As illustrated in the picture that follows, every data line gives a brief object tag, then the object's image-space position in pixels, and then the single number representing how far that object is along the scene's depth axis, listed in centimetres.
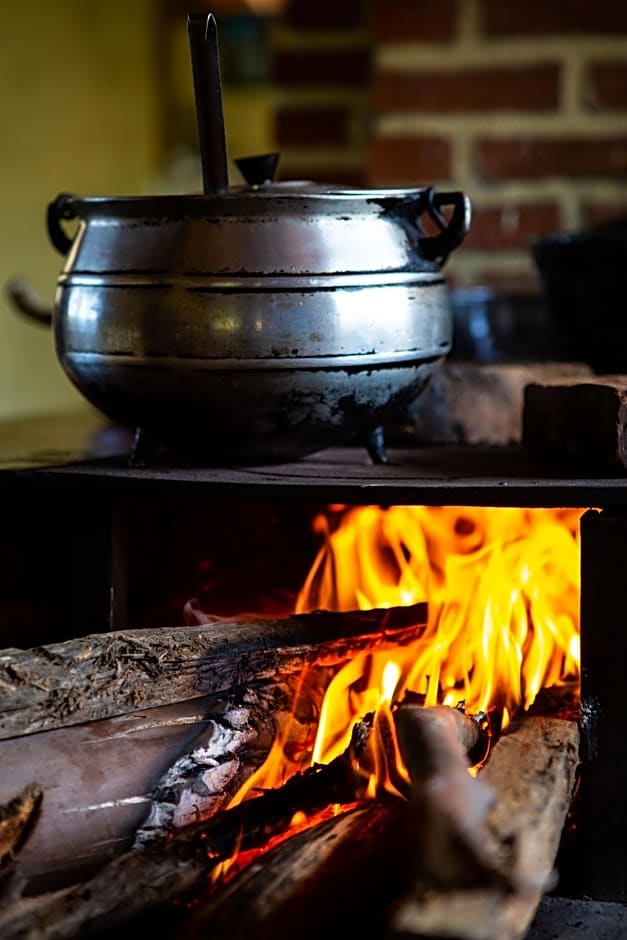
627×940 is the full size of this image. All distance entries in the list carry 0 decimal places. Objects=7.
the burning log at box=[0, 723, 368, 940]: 157
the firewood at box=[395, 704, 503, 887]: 145
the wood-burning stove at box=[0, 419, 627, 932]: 170
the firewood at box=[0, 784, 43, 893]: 162
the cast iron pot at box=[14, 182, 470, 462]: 179
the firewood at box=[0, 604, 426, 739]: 168
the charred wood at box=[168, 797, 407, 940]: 156
